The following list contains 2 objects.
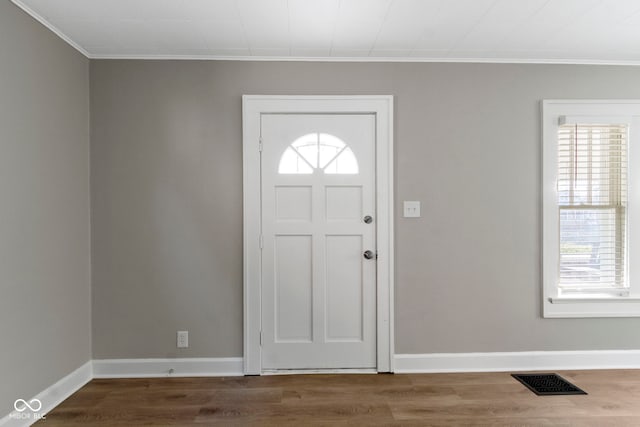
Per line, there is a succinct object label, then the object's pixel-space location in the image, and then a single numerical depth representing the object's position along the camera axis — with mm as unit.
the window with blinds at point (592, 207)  3146
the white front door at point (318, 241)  3092
